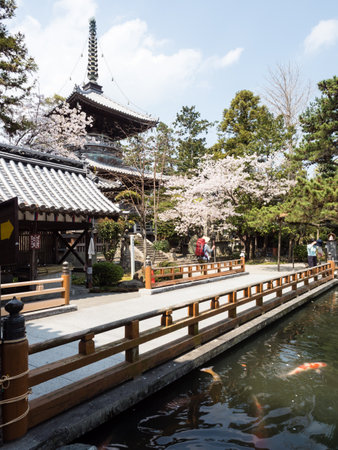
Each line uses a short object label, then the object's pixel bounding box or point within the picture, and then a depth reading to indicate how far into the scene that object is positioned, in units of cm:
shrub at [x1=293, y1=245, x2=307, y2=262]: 2680
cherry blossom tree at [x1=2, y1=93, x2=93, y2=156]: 2242
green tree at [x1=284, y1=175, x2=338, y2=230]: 1394
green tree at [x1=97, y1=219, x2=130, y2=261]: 1834
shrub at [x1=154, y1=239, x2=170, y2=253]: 2419
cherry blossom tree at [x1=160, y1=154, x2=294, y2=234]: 2523
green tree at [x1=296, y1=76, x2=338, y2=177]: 1711
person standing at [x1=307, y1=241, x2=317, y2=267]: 1652
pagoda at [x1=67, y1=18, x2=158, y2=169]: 2544
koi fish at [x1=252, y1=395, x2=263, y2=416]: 428
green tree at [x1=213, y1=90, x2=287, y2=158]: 2711
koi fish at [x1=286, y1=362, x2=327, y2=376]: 558
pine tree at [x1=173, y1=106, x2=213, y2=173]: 3655
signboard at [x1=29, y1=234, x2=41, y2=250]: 974
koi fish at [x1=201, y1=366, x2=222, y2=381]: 527
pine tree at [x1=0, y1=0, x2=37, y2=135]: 1363
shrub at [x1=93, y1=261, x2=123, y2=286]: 1370
